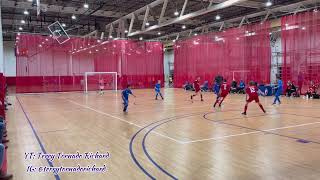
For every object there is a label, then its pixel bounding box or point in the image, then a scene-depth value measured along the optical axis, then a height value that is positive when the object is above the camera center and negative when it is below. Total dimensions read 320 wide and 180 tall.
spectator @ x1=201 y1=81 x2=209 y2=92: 29.71 -0.62
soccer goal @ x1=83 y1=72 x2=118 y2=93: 32.18 +0.11
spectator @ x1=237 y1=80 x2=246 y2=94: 25.44 -0.61
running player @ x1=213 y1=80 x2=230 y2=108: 13.80 -0.43
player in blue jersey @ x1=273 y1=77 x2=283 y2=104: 15.50 -0.53
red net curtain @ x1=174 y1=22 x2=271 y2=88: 24.67 +2.39
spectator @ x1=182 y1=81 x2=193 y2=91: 31.53 -0.64
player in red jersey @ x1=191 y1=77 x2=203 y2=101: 17.86 -0.31
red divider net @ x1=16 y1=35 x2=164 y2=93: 29.86 +2.19
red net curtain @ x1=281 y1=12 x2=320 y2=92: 20.64 +2.27
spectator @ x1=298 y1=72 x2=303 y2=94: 21.31 -0.10
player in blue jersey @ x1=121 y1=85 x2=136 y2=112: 13.03 -0.58
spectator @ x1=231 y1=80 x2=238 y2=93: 26.00 -0.53
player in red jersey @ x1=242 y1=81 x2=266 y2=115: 11.66 -0.46
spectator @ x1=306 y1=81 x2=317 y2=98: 19.83 -0.76
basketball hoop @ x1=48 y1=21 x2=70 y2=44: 26.25 +4.63
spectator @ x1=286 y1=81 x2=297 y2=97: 21.08 -0.65
